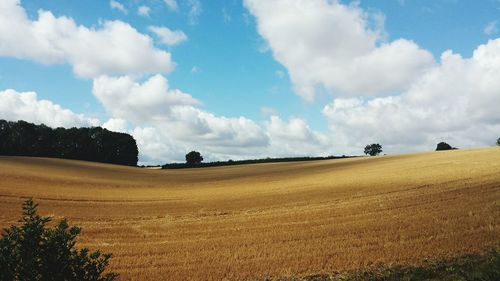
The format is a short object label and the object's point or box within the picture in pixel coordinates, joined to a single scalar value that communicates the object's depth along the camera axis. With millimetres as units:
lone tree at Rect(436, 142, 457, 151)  114250
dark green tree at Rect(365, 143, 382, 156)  135250
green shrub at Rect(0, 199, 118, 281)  6438
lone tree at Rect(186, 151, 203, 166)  108562
